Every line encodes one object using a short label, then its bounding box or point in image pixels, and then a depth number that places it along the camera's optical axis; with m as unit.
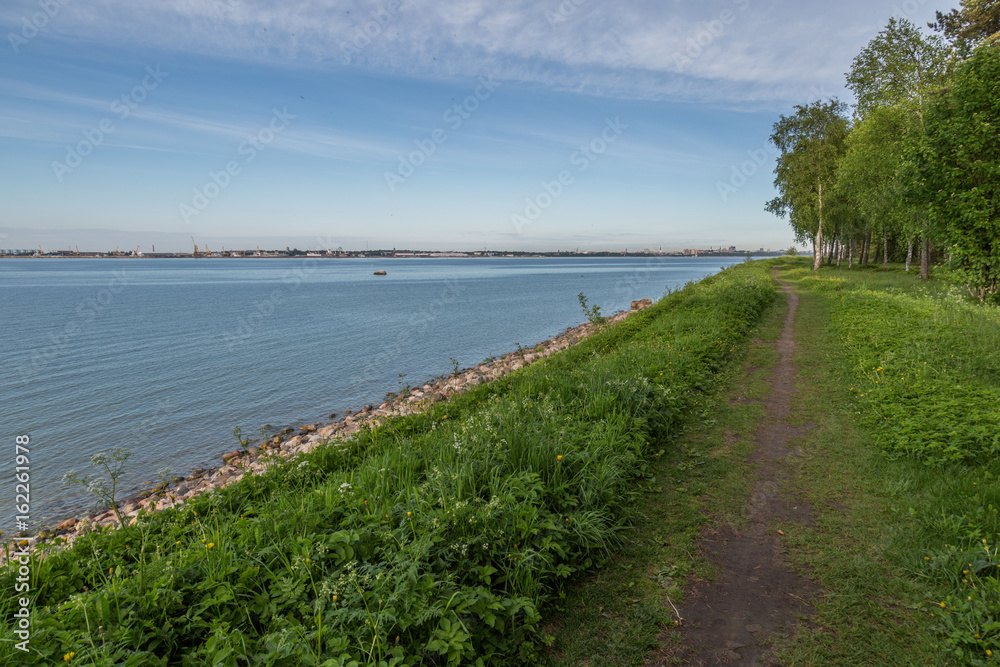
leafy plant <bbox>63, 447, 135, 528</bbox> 4.40
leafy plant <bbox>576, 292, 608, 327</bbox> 17.65
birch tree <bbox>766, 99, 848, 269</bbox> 40.53
